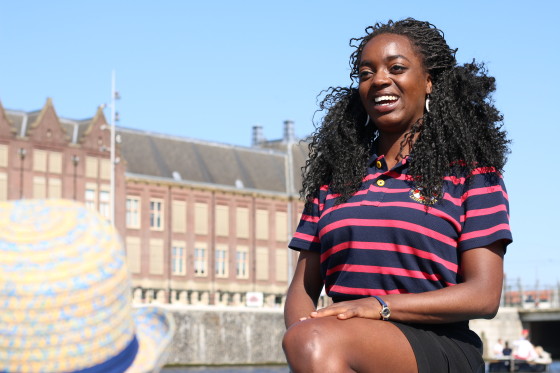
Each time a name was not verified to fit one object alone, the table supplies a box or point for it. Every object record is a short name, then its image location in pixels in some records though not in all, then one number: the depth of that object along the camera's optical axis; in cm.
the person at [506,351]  4312
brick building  5953
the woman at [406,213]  288
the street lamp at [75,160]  6064
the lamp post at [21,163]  5841
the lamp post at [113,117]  5312
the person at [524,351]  3994
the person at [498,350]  4361
